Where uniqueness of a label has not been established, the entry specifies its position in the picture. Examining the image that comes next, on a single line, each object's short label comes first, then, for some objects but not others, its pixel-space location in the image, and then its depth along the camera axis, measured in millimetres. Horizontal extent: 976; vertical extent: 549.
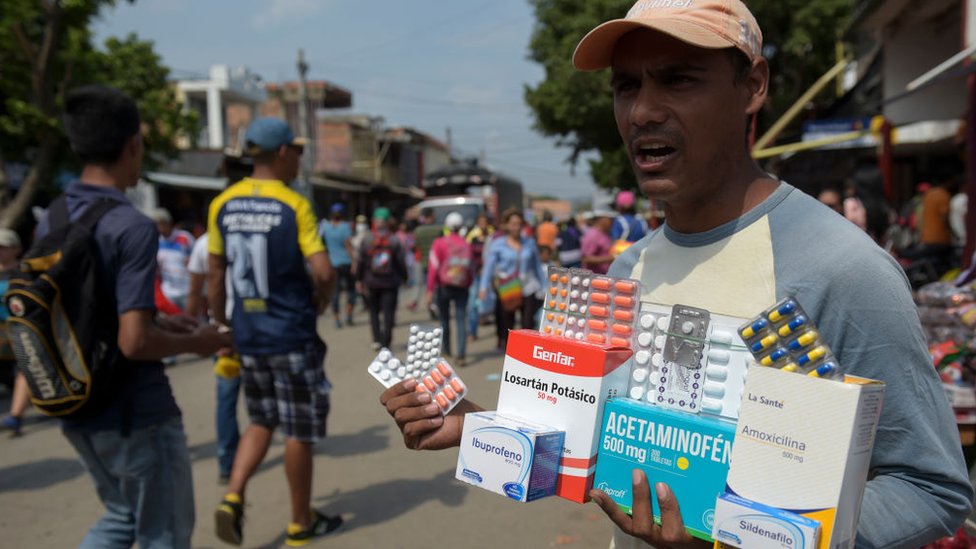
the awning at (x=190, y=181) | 23448
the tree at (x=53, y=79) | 12492
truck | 26984
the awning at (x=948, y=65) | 6258
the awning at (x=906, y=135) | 9945
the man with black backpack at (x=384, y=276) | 9797
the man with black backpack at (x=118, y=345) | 2619
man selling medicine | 1268
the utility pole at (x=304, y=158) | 27250
